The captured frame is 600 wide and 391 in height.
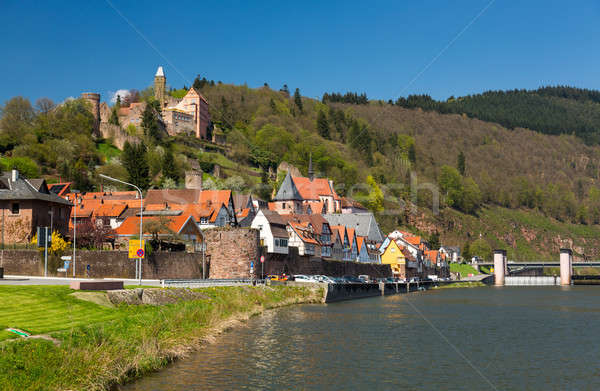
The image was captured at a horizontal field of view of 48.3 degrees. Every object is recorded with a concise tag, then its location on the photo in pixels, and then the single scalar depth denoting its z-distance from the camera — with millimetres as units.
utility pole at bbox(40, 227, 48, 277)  50769
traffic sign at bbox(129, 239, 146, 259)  44125
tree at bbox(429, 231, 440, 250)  188875
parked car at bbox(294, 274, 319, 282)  72875
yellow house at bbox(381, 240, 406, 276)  130625
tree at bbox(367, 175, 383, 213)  180000
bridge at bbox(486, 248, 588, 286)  167000
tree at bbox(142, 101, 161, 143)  156125
